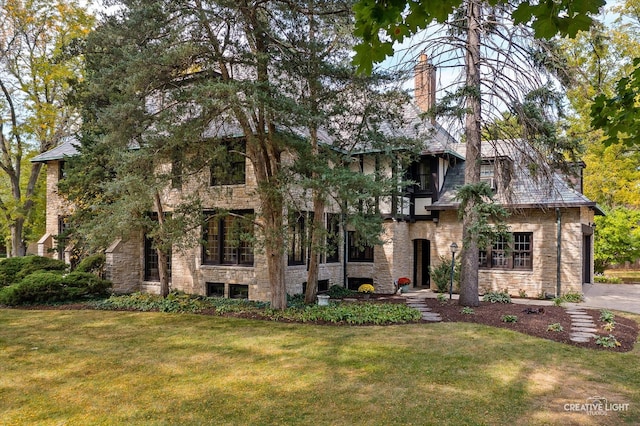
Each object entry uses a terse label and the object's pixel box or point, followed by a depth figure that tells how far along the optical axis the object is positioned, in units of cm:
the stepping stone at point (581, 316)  1149
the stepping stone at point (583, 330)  984
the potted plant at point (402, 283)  1623
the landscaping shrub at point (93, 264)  1602
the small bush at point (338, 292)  1581
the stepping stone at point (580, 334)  945
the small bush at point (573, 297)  1444
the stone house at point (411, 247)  1465
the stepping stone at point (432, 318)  1111
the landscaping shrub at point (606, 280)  2133
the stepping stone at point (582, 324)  1047
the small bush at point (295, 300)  1273
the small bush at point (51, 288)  1345
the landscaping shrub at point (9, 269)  1528
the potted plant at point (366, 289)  1614
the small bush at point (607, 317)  1073
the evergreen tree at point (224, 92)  962
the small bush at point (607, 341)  860
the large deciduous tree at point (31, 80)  2088
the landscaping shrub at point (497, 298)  1408
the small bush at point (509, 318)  1069
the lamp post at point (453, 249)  1443
